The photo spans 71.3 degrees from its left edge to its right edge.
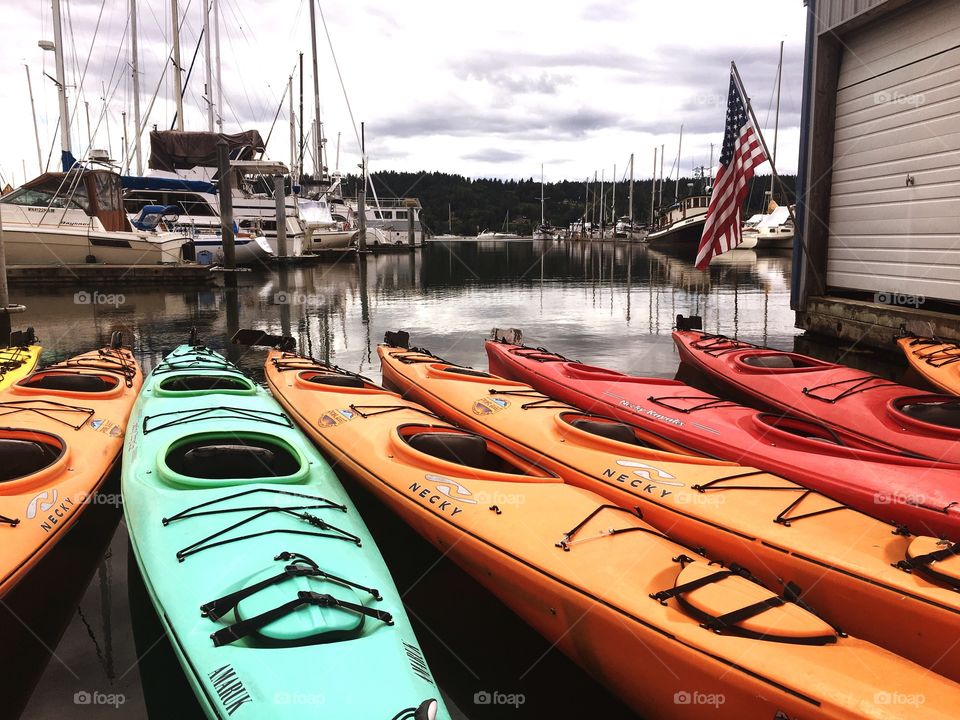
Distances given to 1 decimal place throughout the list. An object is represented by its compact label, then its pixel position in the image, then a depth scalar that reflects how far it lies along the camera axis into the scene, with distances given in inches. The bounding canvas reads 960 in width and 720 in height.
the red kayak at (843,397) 217.0
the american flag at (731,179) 348.2
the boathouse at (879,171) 358.3
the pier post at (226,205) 848.3
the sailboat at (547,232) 3860.7
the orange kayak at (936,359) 284.2
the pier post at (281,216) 1079.6
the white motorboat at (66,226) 815.1
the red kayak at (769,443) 167.3
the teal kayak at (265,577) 103.8
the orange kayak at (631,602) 104.6
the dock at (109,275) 795.4
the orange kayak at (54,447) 152.4
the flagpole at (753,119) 331.0
